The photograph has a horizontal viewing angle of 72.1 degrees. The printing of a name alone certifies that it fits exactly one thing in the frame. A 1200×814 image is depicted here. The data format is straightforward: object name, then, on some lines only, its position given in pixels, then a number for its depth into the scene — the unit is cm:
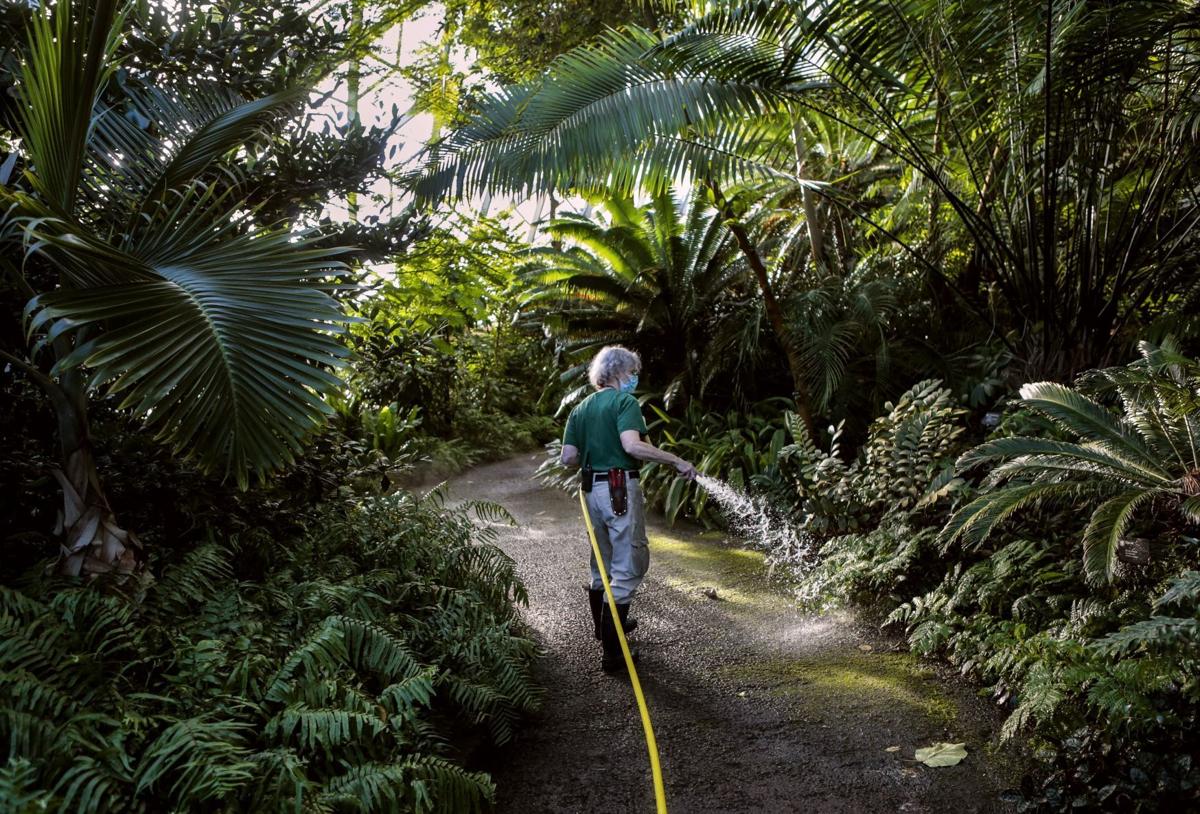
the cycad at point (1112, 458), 350
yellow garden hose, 271
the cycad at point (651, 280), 940
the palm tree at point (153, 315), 248
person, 447
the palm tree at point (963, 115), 499
